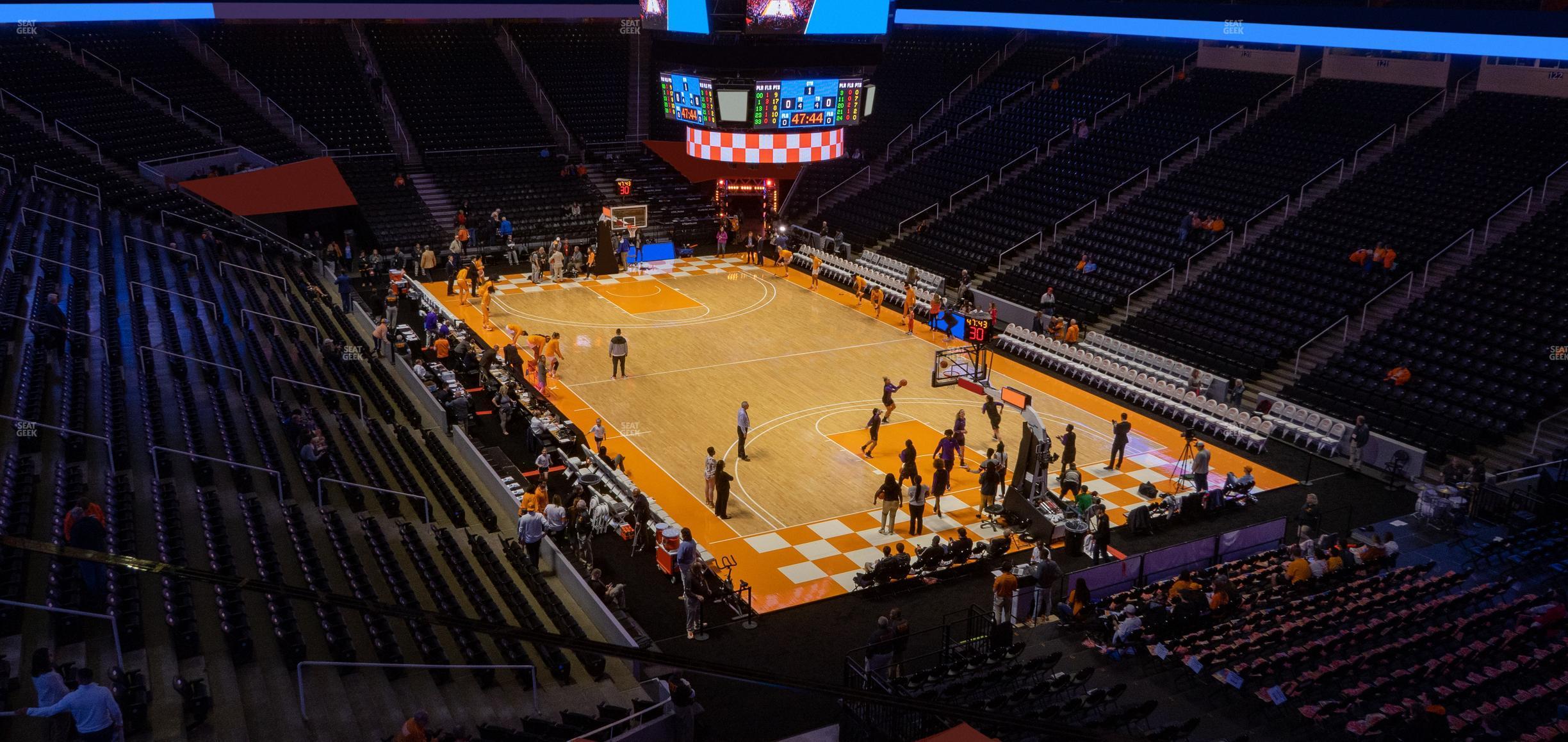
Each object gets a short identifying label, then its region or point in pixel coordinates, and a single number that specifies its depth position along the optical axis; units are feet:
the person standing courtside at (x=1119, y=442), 72.59
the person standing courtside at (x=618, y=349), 86.02
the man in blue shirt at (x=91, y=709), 29.71
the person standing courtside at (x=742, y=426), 71.87
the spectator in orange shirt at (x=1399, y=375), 77.87
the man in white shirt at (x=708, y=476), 64.59
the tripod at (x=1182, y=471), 70.54
